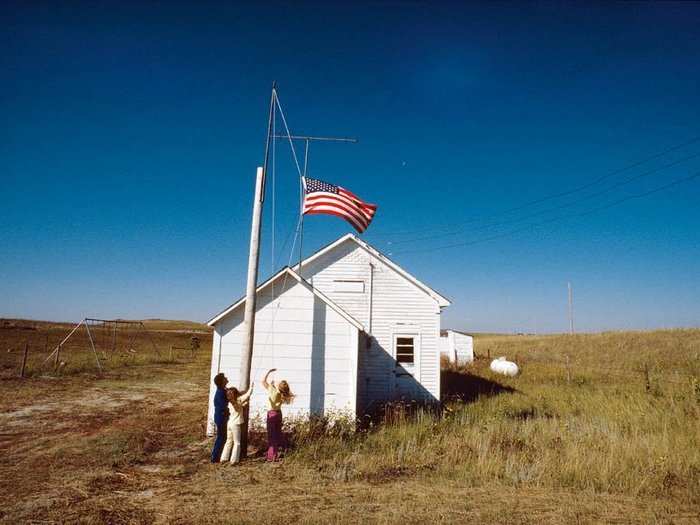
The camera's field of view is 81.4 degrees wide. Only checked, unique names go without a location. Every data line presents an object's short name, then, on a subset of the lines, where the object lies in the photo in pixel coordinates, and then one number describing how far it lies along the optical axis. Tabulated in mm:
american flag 11453
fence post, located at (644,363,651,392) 16016
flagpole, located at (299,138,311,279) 11200
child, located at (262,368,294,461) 8734
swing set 29114
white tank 23703
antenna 10891
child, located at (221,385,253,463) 8500
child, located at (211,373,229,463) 8531
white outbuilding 30047
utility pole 55219
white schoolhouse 11023
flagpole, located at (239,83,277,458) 9031
